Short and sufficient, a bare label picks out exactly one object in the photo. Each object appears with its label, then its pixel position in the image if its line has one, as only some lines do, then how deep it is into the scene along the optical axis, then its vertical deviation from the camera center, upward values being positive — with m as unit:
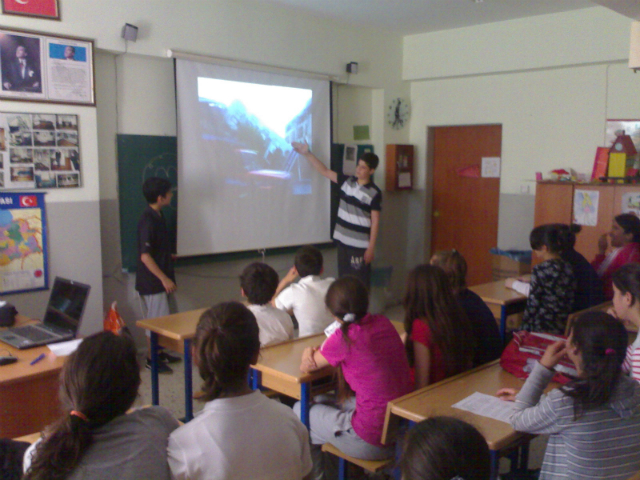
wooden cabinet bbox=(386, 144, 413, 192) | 6.25 +0.14
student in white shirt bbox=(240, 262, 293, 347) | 2.84 -0.61
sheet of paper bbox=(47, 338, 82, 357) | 2.49 -0.76
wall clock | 6.35 +0.76
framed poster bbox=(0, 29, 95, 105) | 3.61 +0.72
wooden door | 6.12 -0.20
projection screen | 4.67 +0.17
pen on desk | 2.38 -0.77
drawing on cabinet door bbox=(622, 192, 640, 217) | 4.50 -0.17
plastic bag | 4.11 -1.05
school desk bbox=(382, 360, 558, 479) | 1.88 -0.84
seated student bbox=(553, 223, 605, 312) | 3.52 -0.61
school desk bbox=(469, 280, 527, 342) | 3.81 -0.81
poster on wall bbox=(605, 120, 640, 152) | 4.94 +0.45
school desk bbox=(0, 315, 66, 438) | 2.25 -0.89
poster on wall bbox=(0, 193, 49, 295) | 3.72 -0.44
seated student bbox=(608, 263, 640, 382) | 2.16 -0.45
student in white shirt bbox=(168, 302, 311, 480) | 1.46 -0.65
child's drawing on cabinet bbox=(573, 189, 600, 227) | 4.77 -0.22
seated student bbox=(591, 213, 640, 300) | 3.95 -0.48
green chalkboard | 4.34 +0.04
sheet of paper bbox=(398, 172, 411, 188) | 6.33 +0.00
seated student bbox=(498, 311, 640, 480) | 1.64 -0.67
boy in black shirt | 4.14 -0.57
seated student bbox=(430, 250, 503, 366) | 2.70 -0.64
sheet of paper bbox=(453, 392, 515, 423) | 2.03 -0.84
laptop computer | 2.65 -0.72
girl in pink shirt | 2.21 -0.73
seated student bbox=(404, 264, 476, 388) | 2.36 -0.60
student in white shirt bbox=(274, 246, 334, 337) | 3.09 -0.68
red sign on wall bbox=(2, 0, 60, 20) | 3.57 +1.08
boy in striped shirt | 5.07 -0.38
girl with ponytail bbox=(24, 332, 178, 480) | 1.25 -0.58
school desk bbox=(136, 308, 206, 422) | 3.00 -0.88
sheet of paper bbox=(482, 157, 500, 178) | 6.01 +0.14
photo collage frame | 3.68 +0.17
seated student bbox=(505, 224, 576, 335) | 3.30 -0.63
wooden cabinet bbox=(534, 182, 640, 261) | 4.63 -0.22
